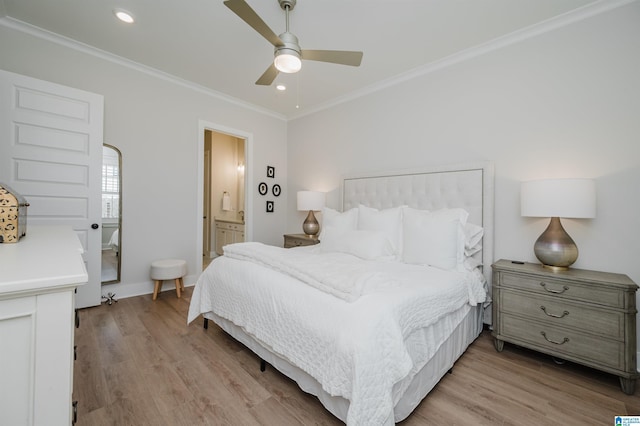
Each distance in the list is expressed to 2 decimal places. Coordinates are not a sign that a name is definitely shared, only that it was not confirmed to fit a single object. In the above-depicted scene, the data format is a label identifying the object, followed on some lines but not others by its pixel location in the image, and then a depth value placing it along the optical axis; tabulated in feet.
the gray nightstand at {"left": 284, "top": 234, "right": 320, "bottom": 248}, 12.55
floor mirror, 10.37
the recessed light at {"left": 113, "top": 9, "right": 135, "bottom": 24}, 7.67
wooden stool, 10.70
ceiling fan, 5.59
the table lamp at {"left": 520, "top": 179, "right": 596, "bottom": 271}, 6.45
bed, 4.18
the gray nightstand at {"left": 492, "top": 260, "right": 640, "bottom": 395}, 5.73
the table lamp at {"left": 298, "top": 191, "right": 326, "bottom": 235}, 13.19
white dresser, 1.93
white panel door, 8.14
